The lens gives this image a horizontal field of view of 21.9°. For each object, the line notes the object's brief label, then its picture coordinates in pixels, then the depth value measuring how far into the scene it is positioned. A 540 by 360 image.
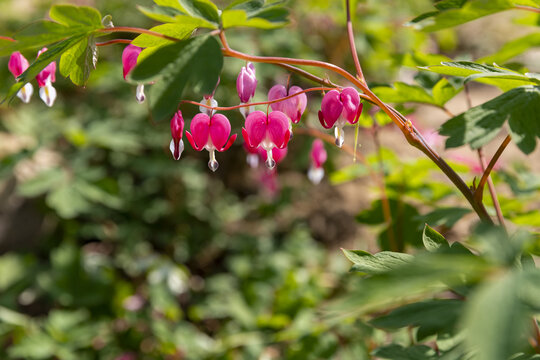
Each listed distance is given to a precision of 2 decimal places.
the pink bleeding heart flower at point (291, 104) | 0.70
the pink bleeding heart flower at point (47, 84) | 0.71
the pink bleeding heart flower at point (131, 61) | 0.69
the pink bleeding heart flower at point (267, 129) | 0.68
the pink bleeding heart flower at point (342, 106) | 0.67
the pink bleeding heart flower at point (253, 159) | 0.77
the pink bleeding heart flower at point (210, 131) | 0.69
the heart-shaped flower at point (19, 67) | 0.71
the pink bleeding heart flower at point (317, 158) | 0.82
